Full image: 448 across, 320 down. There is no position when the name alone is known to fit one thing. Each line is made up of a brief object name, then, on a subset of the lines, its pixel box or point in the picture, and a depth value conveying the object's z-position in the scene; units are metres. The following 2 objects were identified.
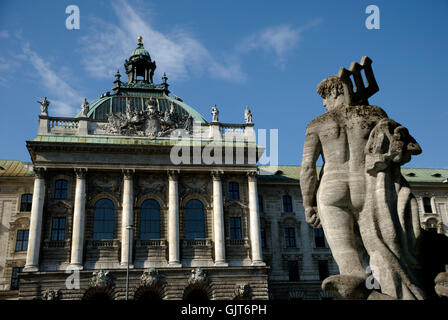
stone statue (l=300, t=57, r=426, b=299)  7.48
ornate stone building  35.56
